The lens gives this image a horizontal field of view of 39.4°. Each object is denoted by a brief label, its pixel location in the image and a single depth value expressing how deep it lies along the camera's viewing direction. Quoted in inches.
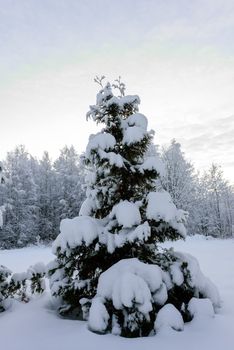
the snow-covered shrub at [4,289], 275.9
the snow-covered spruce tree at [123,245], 215.9
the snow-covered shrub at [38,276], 292.5
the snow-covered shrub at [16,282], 286.4
